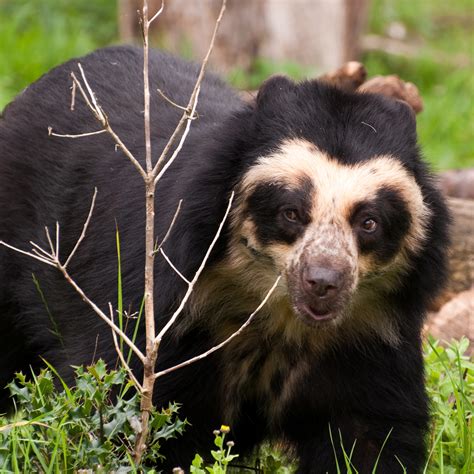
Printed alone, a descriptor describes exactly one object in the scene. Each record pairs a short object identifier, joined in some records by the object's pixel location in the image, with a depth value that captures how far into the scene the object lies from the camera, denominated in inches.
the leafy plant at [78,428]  321.4
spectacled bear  341.1
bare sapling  311.3
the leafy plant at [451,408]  379.6
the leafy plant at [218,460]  316.2
